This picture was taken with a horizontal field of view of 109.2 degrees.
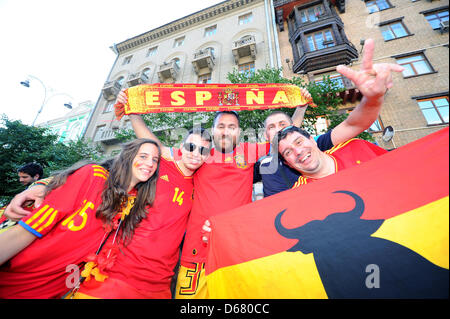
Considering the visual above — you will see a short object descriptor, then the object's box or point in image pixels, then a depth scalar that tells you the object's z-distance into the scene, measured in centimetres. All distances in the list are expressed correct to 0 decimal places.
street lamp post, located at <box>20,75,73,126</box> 1034
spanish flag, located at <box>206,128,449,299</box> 93
